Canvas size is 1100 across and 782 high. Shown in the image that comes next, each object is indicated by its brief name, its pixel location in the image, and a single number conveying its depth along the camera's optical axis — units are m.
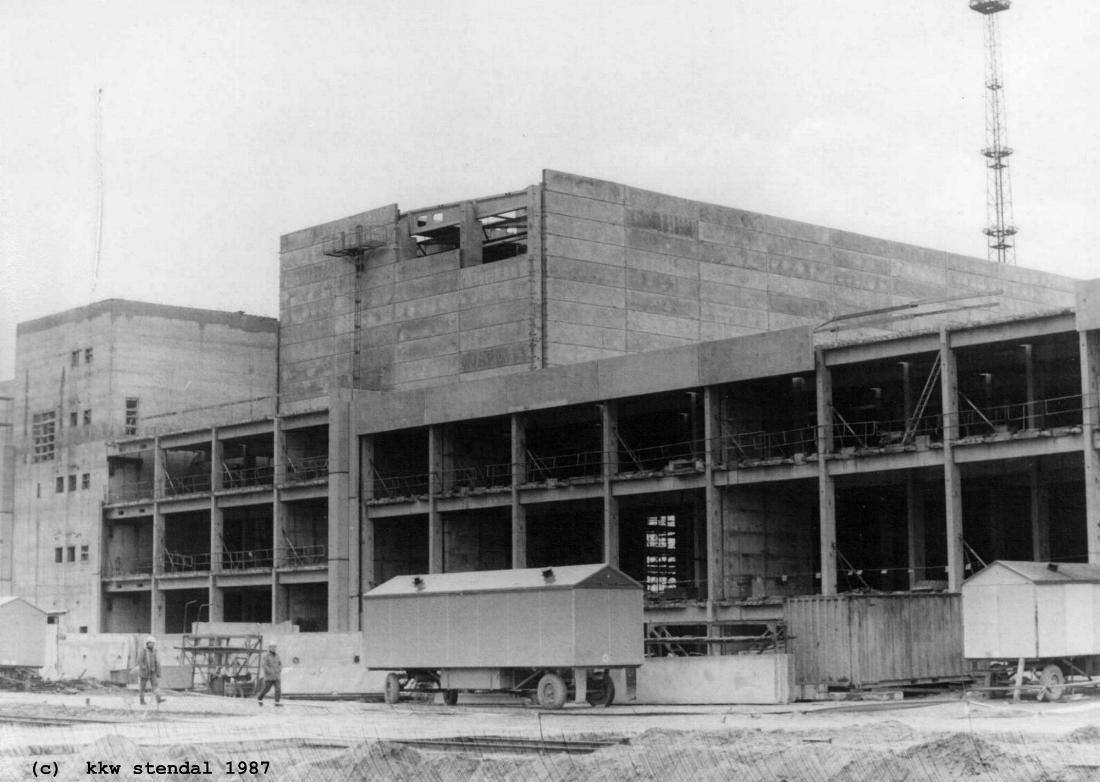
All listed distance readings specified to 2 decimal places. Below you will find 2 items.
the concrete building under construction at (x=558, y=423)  51.25
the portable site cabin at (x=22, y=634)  53.12
